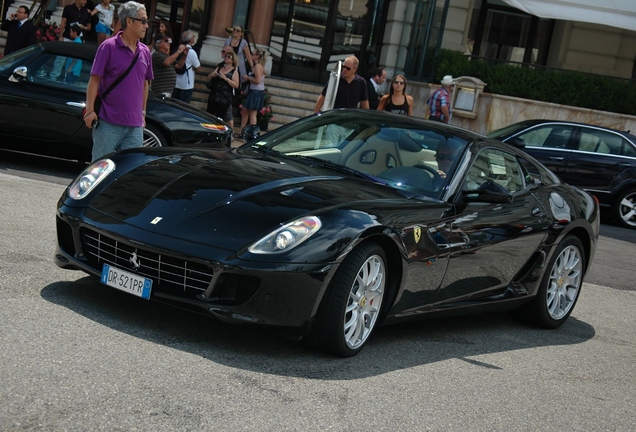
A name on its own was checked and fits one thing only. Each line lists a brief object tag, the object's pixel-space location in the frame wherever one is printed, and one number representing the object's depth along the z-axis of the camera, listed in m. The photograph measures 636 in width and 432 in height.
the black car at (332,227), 5.32
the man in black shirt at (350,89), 13.74
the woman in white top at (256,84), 18.63
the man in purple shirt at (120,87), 8.07
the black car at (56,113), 11.56
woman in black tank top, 13.96
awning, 22.31
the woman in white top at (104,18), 19.48
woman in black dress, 17.30
